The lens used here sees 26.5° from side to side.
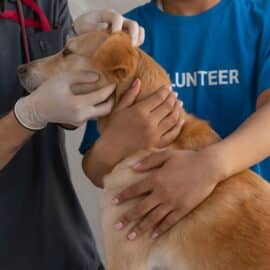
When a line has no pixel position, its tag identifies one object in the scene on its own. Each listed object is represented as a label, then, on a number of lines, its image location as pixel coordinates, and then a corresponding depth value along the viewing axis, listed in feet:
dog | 2.98
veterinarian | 3.50
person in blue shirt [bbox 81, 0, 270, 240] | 3.21
